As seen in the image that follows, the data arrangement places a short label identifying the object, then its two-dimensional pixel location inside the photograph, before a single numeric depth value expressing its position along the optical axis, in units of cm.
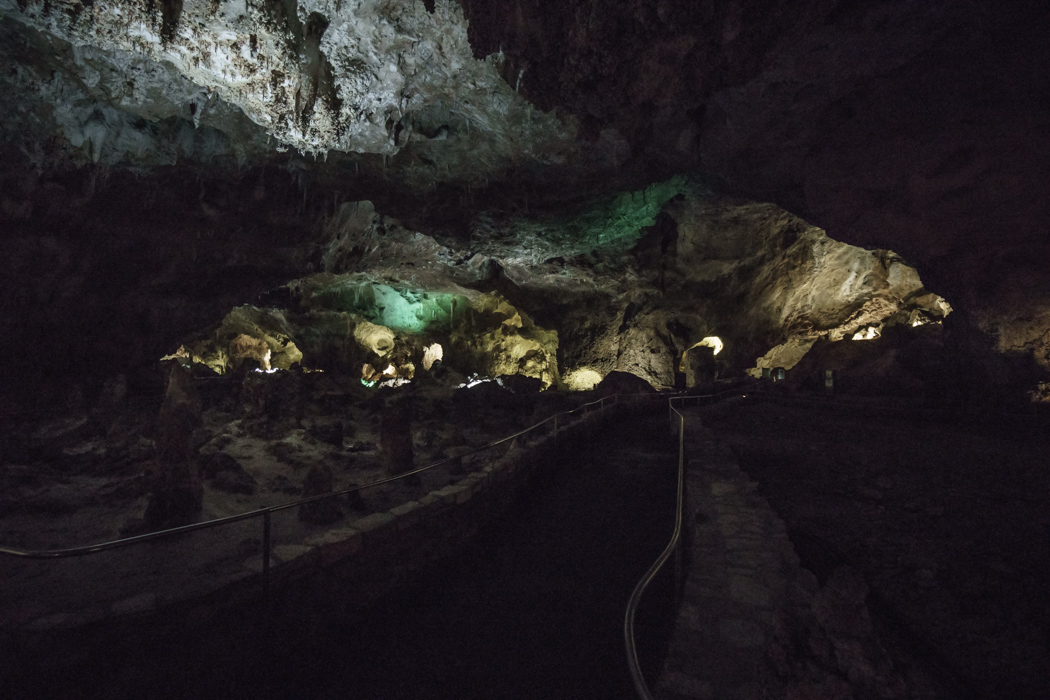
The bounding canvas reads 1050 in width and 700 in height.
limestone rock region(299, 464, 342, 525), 643
